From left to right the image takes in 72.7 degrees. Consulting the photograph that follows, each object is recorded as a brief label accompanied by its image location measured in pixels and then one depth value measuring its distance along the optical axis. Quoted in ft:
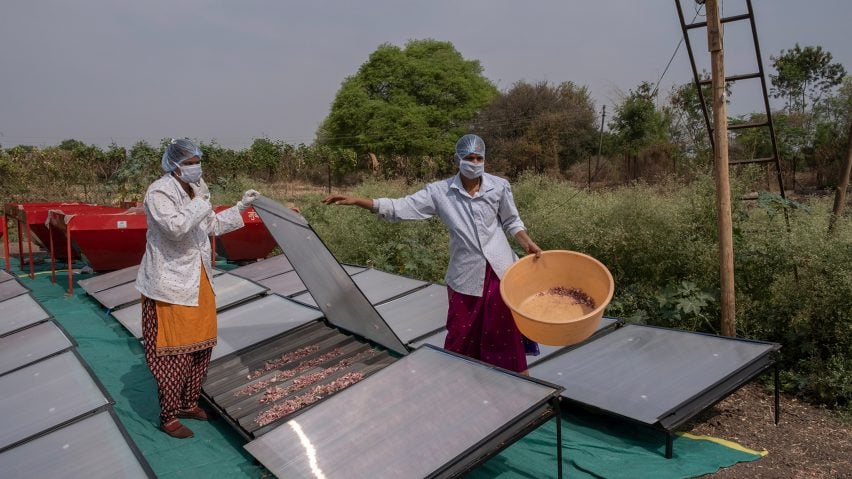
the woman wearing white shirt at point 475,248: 11.35
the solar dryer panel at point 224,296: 19.38
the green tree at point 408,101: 110.01
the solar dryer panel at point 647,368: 11.23
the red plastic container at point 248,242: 29.55
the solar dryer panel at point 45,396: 10.82
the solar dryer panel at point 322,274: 12.35
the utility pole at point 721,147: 14.12
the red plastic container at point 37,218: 29.35
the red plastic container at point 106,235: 25.27
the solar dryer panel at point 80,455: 8.95
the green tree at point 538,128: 83.61
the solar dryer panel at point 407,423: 8.30
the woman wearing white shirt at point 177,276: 11.09
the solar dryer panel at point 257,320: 16.03
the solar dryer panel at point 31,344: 14.75
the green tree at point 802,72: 73.05
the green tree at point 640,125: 60.75
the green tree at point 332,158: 84.38
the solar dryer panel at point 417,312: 15.79
